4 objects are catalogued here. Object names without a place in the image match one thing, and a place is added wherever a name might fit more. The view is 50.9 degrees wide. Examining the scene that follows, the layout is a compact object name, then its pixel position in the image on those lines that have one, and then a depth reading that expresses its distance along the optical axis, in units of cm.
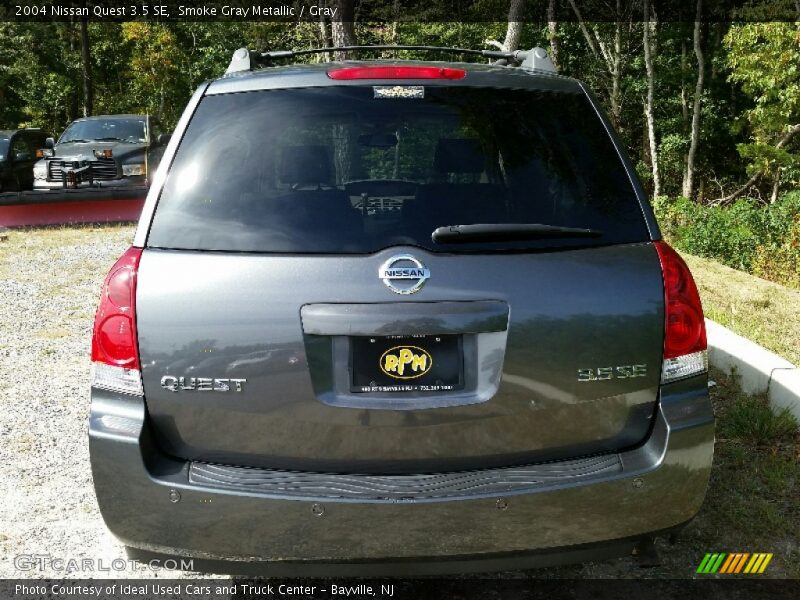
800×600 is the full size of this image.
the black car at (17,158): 1773
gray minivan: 248
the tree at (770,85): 2731
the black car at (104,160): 1723
